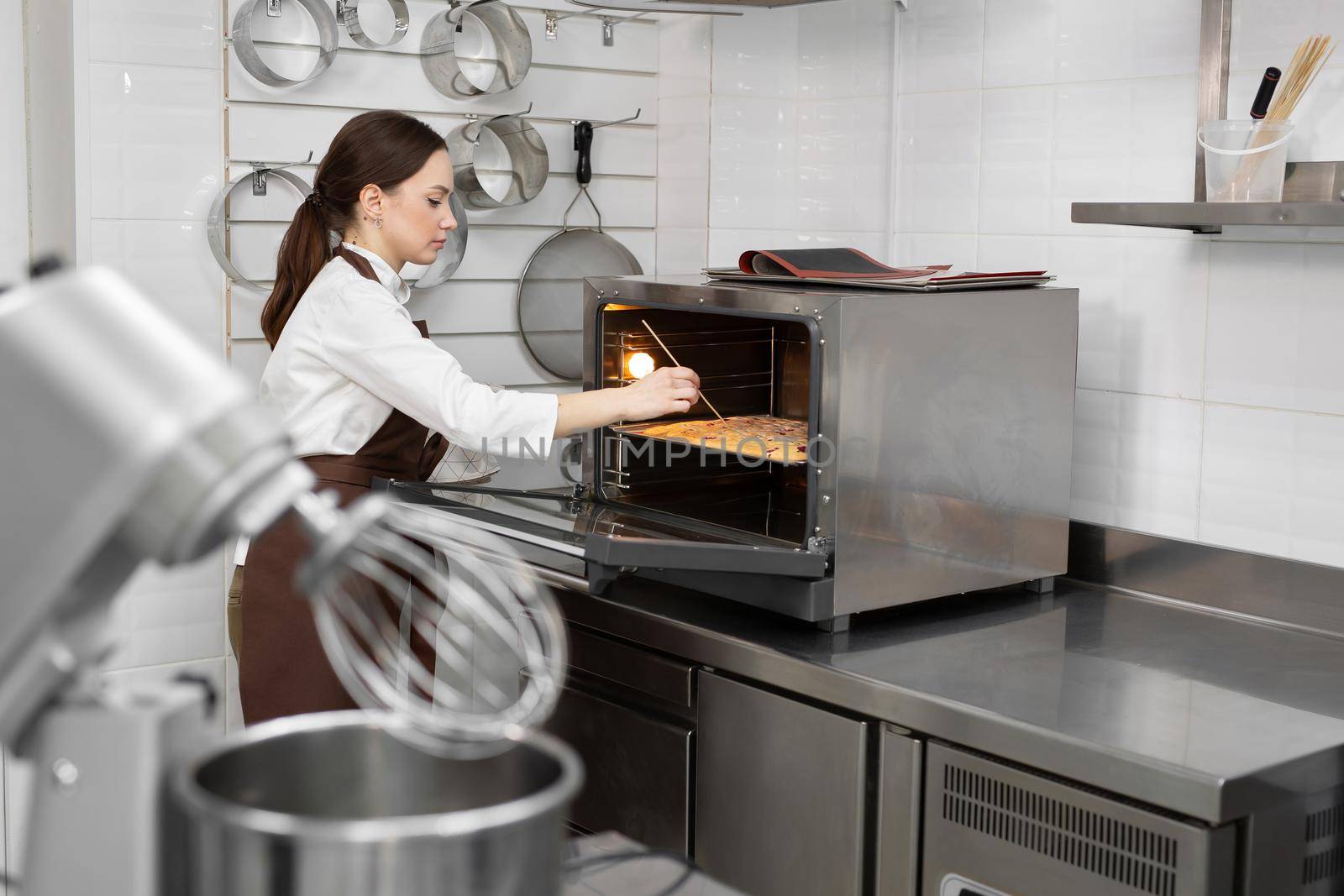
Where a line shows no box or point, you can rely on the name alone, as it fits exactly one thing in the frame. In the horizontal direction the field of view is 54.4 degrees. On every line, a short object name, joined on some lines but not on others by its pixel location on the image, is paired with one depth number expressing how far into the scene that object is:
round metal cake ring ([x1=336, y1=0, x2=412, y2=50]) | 2.32
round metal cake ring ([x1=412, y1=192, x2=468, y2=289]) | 2.47
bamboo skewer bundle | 1.79
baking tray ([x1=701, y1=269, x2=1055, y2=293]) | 1.79
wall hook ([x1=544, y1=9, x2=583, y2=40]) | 2.59
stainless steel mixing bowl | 0.60
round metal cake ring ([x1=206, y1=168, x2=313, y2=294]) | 2.26
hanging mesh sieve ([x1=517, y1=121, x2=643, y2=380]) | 2.64
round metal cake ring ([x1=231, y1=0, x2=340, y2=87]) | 2.22
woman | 1.88
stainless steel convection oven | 1.73
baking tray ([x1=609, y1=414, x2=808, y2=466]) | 1.81
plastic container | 1.81
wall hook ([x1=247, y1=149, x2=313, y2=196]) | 2.29
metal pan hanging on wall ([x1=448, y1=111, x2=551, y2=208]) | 2.46
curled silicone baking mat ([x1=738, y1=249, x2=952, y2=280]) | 1.87
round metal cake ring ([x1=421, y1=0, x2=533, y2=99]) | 2.43
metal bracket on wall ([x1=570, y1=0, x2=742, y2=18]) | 2.31
